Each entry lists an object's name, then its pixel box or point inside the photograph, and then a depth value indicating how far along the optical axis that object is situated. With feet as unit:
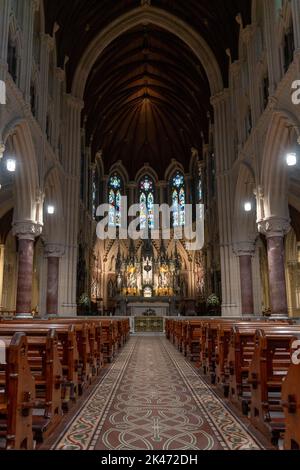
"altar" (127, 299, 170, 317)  89.71
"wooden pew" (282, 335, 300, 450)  9.67
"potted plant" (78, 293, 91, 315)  82.42
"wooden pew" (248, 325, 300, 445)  13.19
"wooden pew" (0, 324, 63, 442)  13.21
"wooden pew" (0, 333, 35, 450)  9.75
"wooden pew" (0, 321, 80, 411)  17.99
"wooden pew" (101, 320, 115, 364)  35.12
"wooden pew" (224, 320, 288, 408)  17.12
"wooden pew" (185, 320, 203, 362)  35.13
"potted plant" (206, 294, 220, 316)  81.20
